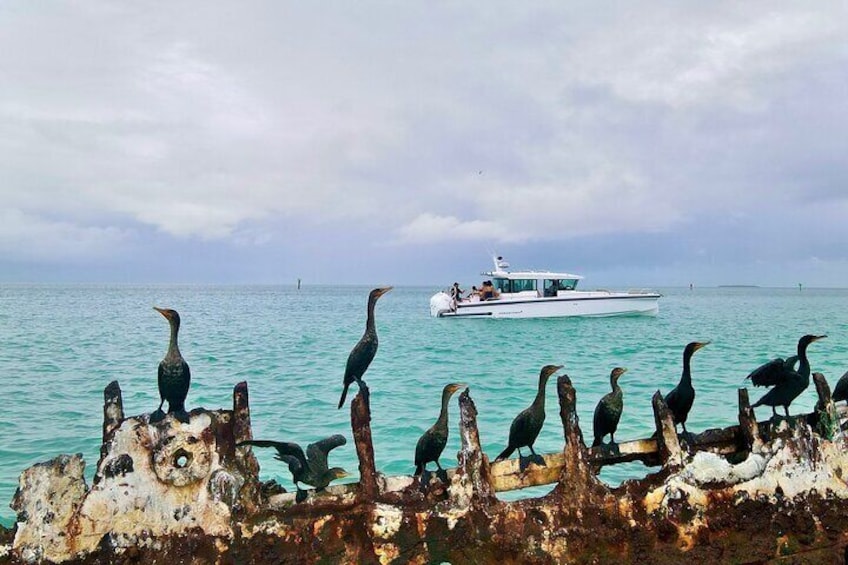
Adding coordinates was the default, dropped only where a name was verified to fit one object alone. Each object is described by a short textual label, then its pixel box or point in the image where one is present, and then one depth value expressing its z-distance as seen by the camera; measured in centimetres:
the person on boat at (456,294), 4162
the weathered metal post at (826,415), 455
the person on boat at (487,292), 4018
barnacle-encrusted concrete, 361
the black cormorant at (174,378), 421
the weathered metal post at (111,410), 365
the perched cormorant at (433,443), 431
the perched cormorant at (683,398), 488
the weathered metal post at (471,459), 392
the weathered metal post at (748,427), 438
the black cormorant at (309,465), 389
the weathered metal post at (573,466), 411
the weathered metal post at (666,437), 426
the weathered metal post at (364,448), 386
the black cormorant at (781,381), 504
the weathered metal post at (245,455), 379
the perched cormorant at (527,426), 453
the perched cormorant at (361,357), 488
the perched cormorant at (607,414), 471
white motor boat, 3797
